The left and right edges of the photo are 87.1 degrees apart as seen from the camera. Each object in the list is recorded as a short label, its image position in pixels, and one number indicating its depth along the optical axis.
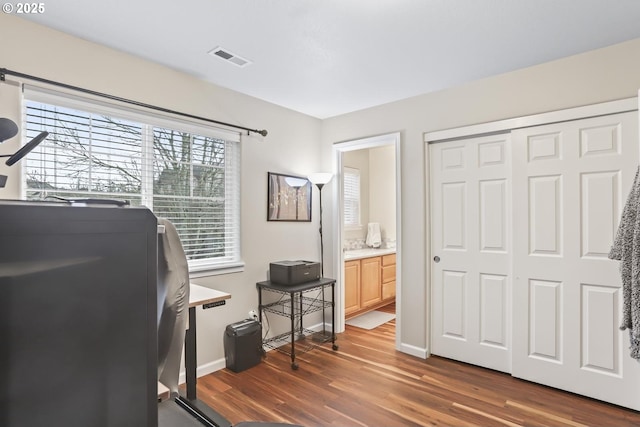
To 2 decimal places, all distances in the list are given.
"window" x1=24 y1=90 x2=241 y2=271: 2.16
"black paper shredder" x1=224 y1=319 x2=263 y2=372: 2.93
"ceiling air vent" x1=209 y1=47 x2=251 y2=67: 2.40
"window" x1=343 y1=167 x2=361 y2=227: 5.46
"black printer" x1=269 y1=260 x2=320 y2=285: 3.25
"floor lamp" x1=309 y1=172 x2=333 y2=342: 3.75
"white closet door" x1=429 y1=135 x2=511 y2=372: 2.90
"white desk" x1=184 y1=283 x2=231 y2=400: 2.18
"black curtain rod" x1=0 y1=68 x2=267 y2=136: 1.93
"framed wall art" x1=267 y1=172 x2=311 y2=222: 3.50
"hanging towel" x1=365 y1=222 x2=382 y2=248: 5.51
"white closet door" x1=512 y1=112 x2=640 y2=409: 2.38
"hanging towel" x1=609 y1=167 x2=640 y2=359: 1.75
